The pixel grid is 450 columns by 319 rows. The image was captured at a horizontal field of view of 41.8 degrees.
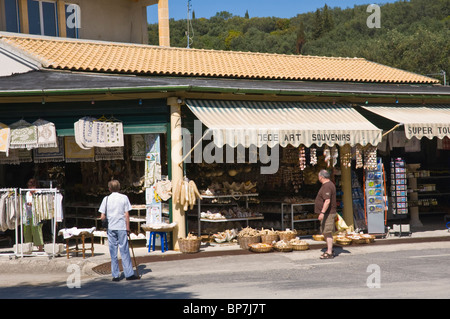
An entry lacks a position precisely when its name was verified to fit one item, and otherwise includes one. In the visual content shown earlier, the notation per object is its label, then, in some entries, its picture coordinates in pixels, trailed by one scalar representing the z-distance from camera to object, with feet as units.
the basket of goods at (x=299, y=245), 46.01
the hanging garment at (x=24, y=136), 46.88
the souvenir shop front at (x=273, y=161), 47.88
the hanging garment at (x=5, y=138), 46.52
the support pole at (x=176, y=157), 47.34
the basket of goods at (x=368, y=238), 49.65
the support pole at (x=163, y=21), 92.17
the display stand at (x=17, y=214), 43.37
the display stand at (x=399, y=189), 54.65
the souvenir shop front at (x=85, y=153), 46.93
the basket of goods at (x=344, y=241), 48.30
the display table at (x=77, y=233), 42.42
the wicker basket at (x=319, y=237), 51.29
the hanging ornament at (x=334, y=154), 52.70
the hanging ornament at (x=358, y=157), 52.39
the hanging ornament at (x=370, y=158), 52.49
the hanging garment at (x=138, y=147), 50.62
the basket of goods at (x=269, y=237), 47.70
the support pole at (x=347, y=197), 55.31
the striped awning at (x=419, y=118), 51.90
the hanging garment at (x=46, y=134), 46.93
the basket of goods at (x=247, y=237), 47.50
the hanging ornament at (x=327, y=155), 52.16
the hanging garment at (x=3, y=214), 43.62
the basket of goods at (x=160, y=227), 46.55
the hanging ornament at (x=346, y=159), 53.36
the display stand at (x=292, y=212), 53.58
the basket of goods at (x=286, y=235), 48.29
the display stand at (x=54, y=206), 43.62
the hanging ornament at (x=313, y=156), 51.66
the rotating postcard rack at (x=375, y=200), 52.70
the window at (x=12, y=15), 71.26
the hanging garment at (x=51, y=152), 51.26
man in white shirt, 35.24
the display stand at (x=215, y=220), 51.08
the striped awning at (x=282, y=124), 46.23
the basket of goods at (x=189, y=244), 46.09
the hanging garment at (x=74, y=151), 51.31
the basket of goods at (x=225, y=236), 51.06
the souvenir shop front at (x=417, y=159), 53.11
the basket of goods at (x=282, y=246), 45.72
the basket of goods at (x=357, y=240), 49.29
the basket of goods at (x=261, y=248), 45.62
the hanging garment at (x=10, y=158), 51.34
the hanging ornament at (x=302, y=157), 51.67
